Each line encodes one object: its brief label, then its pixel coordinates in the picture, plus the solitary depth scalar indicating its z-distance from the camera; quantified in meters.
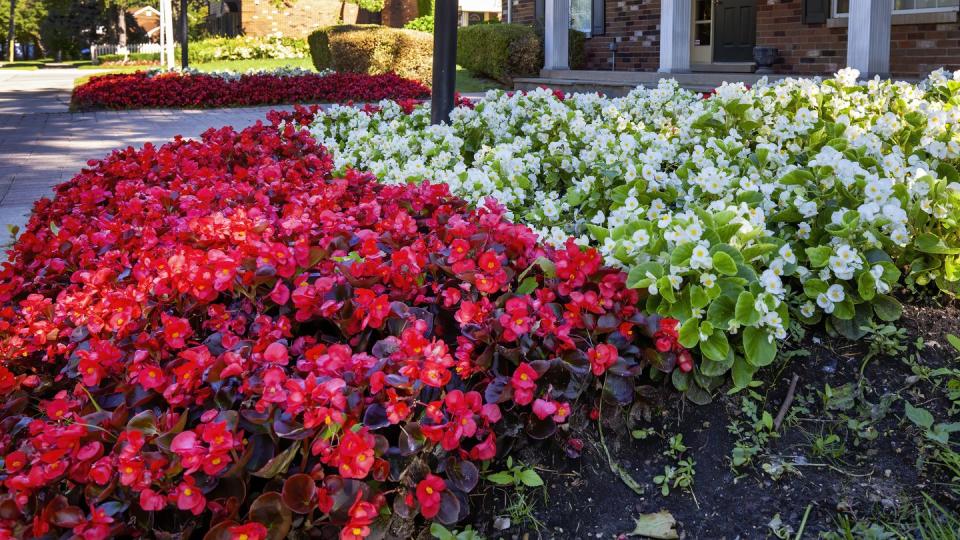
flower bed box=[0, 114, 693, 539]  1.79
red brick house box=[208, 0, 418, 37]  31.42
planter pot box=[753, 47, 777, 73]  12.17
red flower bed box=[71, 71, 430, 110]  14.52
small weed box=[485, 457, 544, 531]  2.11
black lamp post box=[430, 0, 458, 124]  5.53
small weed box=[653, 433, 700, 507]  2.18
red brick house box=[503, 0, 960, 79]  8.92
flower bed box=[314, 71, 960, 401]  2.40
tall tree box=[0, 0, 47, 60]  52.94
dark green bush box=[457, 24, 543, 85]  16.73
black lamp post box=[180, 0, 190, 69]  19.97
